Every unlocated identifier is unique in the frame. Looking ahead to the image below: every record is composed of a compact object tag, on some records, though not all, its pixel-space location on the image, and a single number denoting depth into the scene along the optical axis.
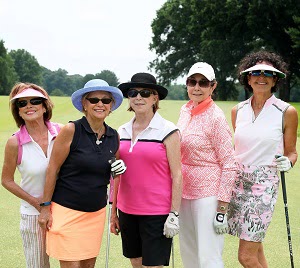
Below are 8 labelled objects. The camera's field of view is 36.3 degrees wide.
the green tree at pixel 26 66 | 100.69
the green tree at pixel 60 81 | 139.88
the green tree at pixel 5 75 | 75.25
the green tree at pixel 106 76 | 122.47
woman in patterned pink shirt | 3.61
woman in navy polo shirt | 3.29
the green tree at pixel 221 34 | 40.50
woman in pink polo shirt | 3.43
